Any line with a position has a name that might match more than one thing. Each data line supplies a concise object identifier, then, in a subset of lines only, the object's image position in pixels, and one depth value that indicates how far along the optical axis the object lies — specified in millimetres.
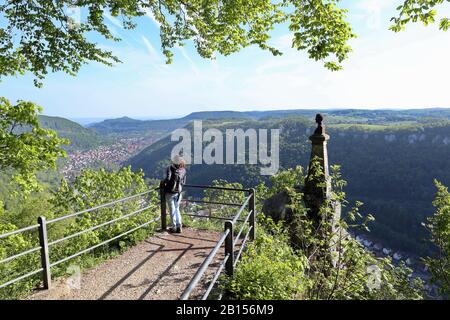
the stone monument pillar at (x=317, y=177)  8875
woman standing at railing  7156
